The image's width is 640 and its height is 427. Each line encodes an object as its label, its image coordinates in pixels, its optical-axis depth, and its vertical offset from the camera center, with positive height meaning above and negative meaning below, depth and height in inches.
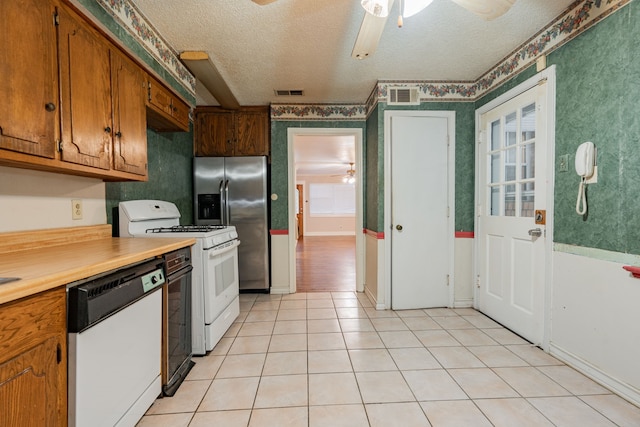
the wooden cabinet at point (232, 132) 144.9 +37.0
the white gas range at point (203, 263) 81.9 -17.2
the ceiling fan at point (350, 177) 310.7 +34.4
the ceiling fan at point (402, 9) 55.5 +39.9
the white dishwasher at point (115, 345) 40.3 -22.7
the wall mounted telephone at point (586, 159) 70.6 +11.0
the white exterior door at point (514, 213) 88.1 -2.8
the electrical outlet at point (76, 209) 68.1 -0.5
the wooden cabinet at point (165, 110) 83.0 +29.7
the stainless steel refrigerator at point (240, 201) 139.7 +2.5
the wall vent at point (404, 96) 119.8 +44.9
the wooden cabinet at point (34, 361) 31.3 -18.1
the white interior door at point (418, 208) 120.1 -1.2
